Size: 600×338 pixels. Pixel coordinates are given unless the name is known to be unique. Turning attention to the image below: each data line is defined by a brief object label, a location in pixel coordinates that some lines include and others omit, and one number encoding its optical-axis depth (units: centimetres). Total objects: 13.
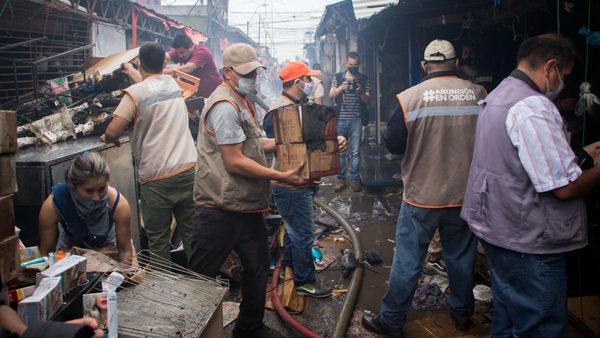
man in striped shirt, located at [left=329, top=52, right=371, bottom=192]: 784
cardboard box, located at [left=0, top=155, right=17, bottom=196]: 174
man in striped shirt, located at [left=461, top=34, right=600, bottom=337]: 220
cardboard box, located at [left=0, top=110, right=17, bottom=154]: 171
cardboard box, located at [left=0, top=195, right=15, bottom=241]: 176
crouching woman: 285
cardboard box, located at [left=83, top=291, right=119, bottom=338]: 193
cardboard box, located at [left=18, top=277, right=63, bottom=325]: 173
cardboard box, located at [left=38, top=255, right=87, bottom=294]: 198
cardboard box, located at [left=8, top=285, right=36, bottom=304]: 182
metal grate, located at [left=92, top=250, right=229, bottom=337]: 210
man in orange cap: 404
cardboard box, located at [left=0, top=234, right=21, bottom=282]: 174
